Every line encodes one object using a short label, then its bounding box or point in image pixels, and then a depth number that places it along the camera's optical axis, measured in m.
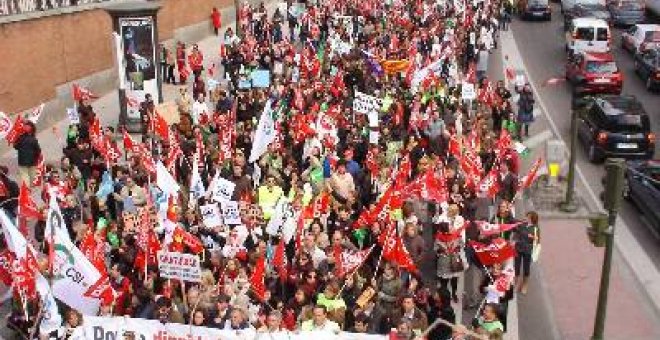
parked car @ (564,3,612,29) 41.55
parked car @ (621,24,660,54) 31.38
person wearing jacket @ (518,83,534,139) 22.58
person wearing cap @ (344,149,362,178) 15.62
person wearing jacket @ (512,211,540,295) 13.08
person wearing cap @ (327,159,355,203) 14.53
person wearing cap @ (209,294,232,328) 10.29
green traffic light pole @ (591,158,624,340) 10.42
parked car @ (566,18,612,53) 33.31
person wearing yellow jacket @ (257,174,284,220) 13.59
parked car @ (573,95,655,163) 20.81
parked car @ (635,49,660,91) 29.11
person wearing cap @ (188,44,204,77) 26.96
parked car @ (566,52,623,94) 27.30
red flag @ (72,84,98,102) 19.52
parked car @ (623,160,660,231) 16.52
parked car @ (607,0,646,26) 42.91
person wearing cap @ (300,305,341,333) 9.83
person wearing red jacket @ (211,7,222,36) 40.19
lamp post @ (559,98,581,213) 17.06
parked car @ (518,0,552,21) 45.59
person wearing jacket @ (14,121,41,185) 17.00
